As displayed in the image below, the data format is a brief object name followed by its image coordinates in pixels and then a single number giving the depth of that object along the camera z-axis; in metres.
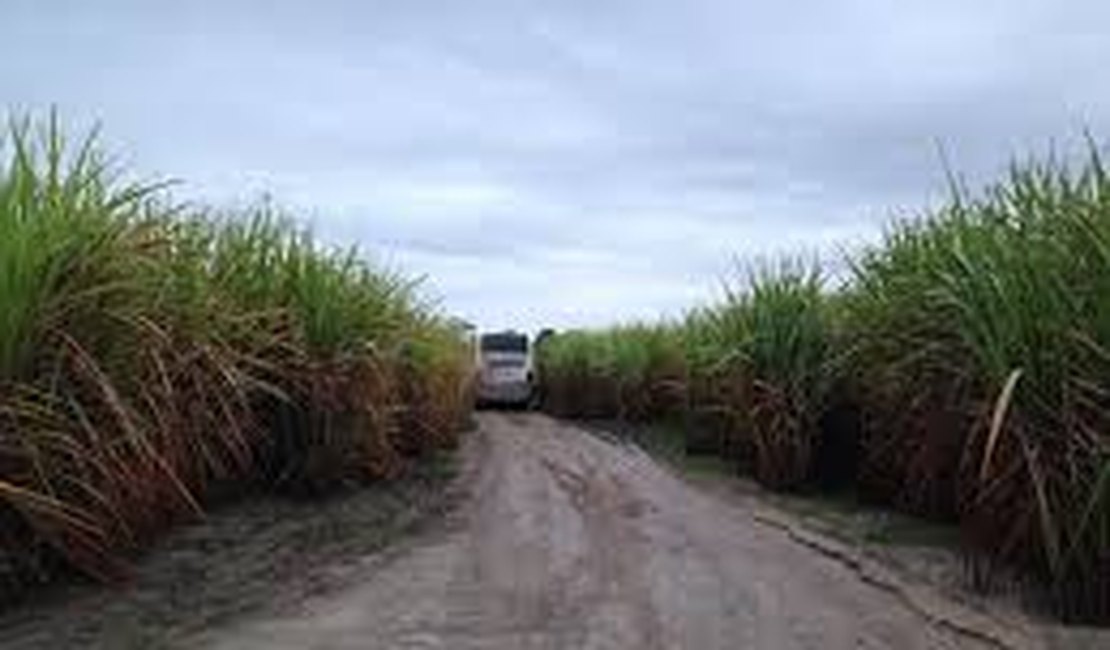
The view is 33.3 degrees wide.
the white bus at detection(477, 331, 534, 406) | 36.25
